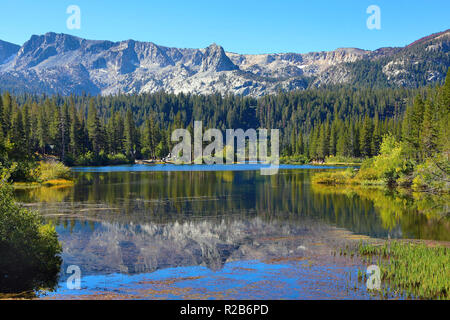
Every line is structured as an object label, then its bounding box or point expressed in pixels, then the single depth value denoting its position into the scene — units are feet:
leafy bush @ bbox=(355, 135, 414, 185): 223.92
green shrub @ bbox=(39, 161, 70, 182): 245.04
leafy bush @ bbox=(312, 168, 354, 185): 250.16
